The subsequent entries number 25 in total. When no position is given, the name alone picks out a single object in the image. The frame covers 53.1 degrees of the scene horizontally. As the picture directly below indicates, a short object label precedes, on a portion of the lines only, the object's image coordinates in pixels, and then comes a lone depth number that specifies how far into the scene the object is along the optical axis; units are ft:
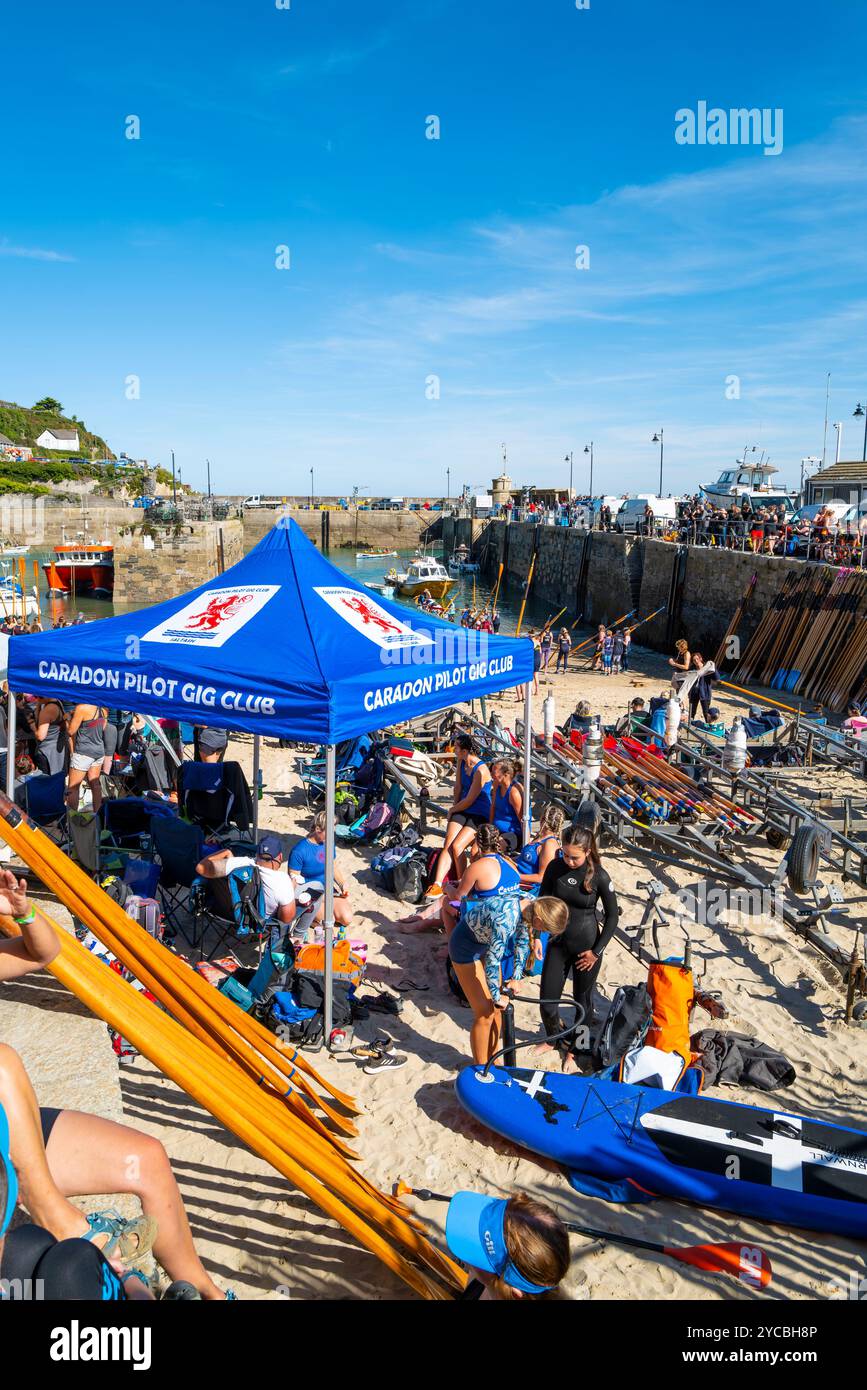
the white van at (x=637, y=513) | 128.26
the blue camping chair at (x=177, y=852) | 22.62
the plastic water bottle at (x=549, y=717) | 38.86
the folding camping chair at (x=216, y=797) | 26.12
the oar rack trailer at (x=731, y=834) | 25.93
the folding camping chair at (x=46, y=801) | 26.71
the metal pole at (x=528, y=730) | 27.30
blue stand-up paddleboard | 13.99
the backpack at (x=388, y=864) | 26.78
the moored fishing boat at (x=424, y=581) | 136.26
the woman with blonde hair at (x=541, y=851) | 23.93
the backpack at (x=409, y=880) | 26.25
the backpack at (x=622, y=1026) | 17.42
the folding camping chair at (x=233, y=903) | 21.06
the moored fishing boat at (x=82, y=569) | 135.95
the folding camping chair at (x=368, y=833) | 30.81
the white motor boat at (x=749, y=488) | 117.08
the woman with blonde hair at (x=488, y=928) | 16.14
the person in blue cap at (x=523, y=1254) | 8.59
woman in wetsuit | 17.60
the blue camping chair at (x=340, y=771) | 33.83
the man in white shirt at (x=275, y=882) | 20.02
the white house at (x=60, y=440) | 409.08
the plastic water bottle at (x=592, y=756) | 33.73
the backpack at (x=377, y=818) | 30.91
